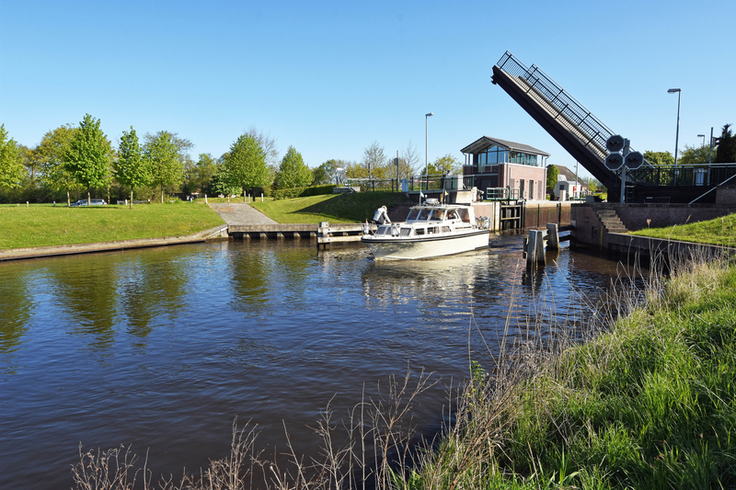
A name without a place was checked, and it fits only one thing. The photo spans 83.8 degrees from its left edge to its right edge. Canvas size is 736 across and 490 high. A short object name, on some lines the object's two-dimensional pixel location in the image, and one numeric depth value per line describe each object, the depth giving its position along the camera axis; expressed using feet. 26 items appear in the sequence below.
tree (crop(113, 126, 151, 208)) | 141.38
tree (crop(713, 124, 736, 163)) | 104.68
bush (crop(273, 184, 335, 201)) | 180.87
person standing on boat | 82.80
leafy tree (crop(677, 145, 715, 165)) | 142.00
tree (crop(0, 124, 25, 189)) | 128.67
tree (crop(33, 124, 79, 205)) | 162.03
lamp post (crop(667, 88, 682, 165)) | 94.99
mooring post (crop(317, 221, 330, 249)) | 90.79
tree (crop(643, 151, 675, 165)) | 253.44
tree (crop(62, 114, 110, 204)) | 132.26
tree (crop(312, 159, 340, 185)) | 264.93
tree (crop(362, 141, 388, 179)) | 227.40
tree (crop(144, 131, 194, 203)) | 165.27
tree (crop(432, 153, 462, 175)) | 212.43
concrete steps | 77.66
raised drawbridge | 80.64
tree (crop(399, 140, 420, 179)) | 226.58
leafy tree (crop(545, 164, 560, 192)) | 255.70
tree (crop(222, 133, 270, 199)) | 179.32
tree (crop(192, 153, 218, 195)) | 251.23
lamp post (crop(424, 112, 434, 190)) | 123.65
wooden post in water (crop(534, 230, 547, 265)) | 62.28
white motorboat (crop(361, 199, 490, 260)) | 69.21
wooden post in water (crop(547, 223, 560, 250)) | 78.23
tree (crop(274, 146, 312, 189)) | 204.64
